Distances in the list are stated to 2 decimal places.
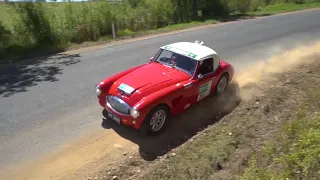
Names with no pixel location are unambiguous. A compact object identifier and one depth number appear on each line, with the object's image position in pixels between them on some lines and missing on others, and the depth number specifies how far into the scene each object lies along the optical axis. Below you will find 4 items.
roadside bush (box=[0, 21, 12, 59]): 13.11
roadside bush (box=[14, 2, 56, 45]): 13.85
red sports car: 6.40
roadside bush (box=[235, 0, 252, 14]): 27.59
